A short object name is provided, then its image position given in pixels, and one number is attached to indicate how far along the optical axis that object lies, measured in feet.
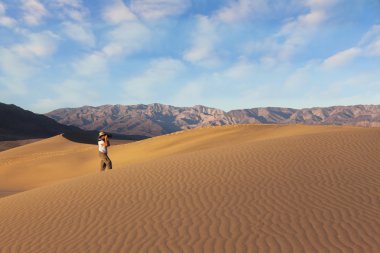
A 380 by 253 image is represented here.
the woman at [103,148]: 49.19
